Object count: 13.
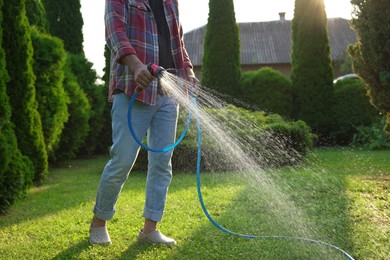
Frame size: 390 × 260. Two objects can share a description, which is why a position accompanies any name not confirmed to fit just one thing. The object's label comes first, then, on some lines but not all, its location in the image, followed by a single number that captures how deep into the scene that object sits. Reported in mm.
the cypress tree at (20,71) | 4789
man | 2697
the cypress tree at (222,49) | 11508
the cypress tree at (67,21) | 11023
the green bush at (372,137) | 9594
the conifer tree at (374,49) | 5895
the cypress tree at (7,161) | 3824
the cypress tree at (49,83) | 6438
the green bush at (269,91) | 11078
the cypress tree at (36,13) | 8414
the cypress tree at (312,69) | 10914
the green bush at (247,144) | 6906
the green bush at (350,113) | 10711
